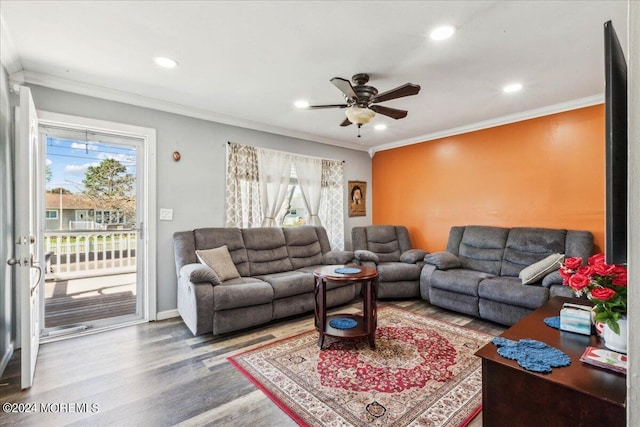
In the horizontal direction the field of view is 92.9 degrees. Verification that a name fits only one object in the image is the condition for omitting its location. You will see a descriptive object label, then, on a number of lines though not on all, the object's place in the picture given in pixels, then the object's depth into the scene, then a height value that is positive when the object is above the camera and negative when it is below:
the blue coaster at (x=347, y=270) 2.89 -0.55
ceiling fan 2.44 +0.97
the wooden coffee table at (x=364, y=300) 2.69 -0.83
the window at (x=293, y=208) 4.77 +0.11
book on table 1.19 -0.61
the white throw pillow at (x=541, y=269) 3.12 -0.58
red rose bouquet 1.30 -0.34
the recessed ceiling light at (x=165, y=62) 2.48 +1.28
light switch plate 3.52 +0.01
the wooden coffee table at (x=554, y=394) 1.05 -0.68
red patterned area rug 1.84 -1.20
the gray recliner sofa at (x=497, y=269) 3.11 -0.69
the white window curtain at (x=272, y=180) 4.37 +0.51
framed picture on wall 5.53 +0.30
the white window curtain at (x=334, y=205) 5.21 +0.16
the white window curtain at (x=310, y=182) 4.84 +0.53
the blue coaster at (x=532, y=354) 1.23 -0.61
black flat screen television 0.98 +0.18
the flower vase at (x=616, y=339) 1.31 -0.56
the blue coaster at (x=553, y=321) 1.67 -0.61
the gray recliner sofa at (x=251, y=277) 2.91 -0.71
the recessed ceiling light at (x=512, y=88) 3.01 +1.27
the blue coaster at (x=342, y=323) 2.85 -1.05
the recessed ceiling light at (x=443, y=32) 2.05 +1.26
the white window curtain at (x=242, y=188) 4.04 +0.37
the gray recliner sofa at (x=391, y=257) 4.19 -0.64
